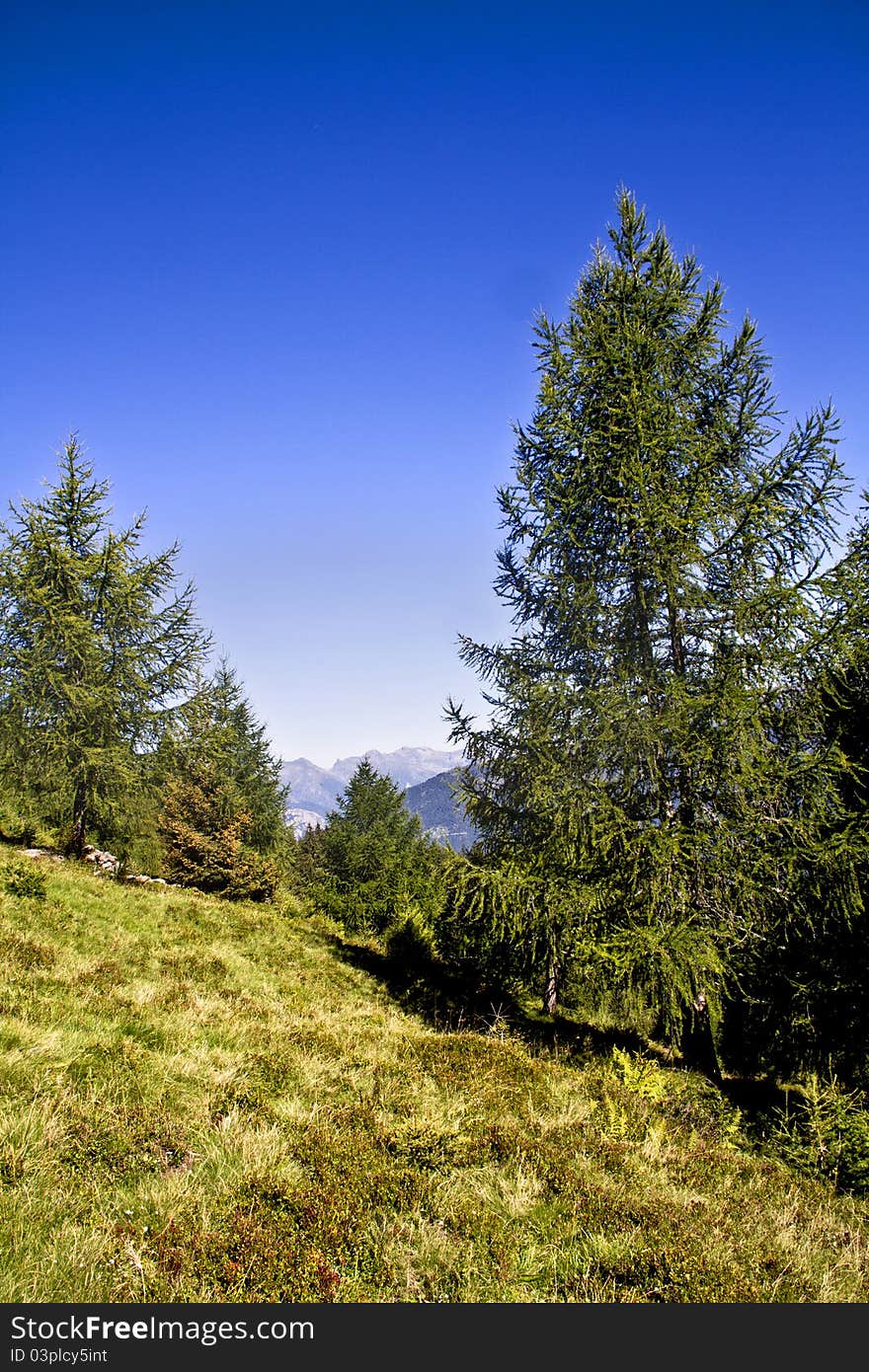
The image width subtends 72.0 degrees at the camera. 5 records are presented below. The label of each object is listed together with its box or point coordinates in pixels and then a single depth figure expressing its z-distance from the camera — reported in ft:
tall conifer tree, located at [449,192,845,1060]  26.96
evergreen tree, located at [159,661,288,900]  62.23
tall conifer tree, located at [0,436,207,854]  53.93
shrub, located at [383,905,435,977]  55.26
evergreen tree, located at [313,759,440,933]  81.66
